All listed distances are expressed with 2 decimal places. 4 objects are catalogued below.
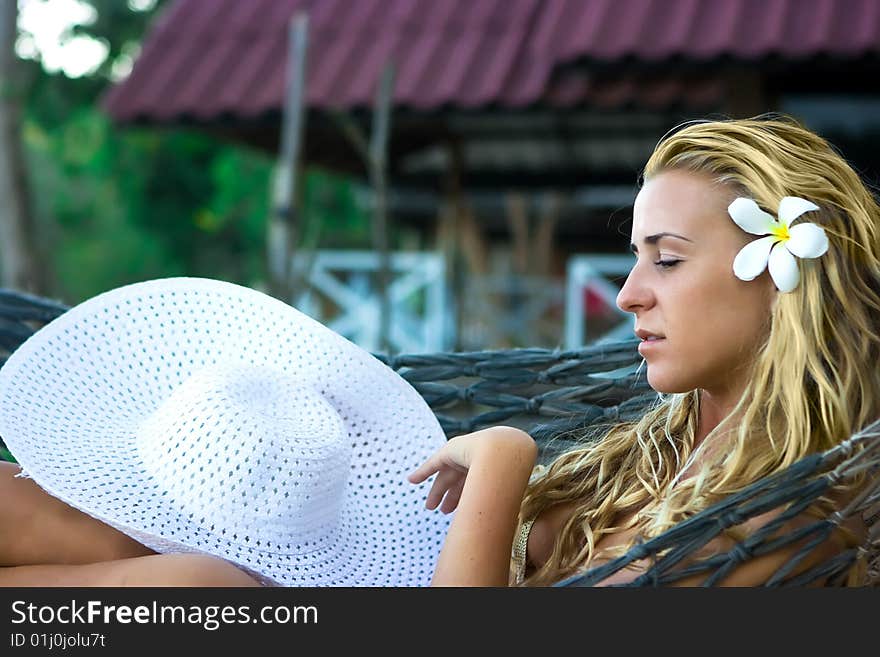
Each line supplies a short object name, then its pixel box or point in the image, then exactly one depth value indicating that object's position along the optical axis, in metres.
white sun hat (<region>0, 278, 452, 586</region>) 2.47
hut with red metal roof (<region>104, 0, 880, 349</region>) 5.45
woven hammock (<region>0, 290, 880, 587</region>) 2.79
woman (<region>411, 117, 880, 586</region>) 2.41
